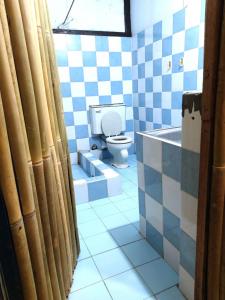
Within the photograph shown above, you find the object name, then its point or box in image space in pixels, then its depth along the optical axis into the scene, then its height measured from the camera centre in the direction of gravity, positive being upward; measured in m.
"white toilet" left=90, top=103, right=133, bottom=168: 2.92 -0.41
